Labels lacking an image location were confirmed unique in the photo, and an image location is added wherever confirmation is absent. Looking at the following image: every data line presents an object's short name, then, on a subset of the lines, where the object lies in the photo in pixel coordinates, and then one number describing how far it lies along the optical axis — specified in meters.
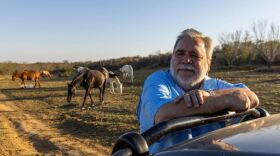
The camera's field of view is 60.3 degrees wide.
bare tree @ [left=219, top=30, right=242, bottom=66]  28.39
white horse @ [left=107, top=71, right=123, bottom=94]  13.20
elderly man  1.37
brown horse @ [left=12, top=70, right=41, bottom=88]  19.23
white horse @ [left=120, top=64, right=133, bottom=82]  19.63
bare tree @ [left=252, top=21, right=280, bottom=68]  24.86
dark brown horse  10.56
